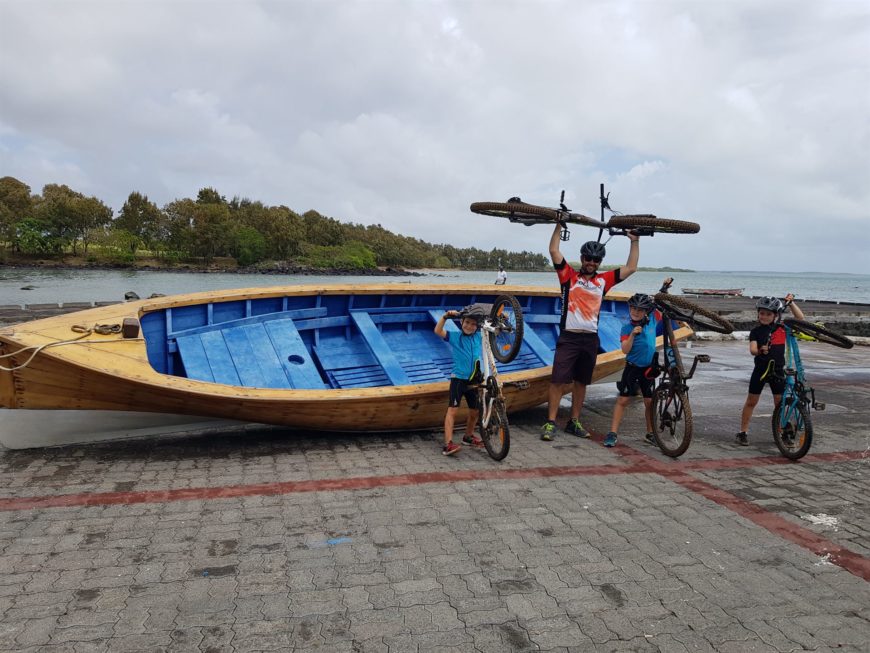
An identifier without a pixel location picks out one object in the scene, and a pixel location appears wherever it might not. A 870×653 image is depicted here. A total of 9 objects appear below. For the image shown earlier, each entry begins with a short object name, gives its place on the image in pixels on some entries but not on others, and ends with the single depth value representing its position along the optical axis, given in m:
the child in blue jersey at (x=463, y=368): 5.48
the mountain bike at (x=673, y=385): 5.52
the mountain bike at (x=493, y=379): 5.26
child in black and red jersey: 5.84
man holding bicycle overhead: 6.03
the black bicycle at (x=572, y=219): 6.05
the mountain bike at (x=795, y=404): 5.52
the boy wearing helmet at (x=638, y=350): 5.88
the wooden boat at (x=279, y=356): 4.57
